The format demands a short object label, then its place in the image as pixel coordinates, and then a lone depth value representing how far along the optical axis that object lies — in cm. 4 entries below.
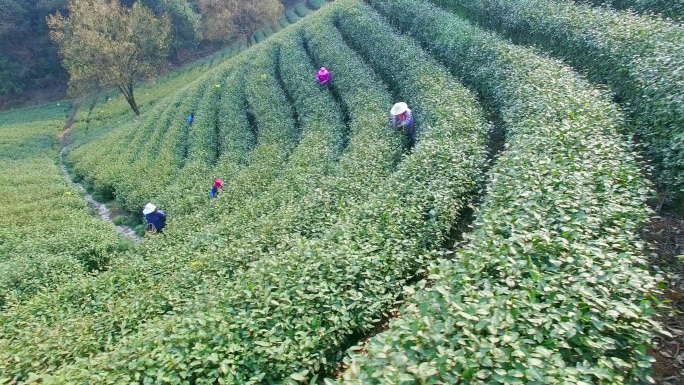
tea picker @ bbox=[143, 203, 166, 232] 1570
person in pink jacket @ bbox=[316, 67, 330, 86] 2128
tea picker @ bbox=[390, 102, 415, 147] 1343
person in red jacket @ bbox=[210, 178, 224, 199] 1600
